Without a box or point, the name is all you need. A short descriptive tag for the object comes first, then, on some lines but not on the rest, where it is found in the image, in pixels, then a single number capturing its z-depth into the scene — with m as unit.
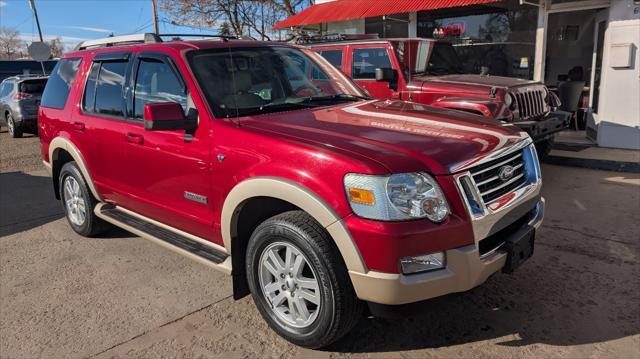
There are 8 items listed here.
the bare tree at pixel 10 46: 66.00
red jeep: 6.58
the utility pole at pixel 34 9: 36.97
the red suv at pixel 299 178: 2.57
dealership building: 8.73
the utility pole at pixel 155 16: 28.64
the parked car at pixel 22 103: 13.99
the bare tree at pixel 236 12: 25.98
